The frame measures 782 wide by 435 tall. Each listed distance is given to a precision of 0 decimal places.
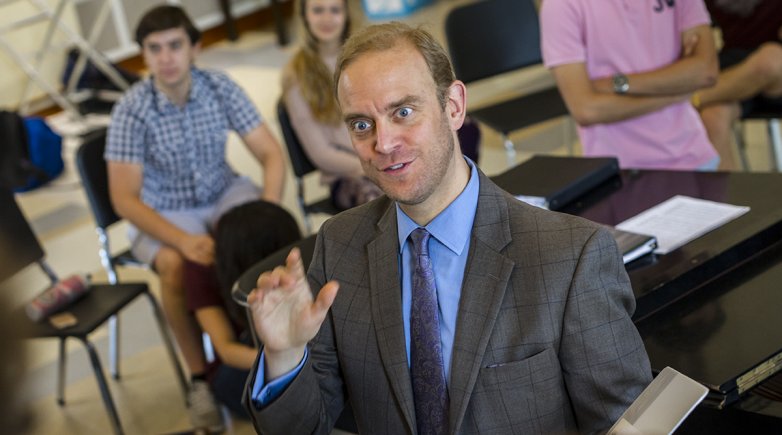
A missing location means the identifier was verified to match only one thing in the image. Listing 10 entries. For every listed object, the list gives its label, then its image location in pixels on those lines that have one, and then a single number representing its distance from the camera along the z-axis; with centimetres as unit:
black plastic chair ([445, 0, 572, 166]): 454
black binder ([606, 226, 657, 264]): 218
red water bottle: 354
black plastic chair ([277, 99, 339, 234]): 404
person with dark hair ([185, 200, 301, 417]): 320
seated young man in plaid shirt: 376
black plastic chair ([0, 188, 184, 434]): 347
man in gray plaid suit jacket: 161
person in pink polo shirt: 303
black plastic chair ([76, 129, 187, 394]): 386
